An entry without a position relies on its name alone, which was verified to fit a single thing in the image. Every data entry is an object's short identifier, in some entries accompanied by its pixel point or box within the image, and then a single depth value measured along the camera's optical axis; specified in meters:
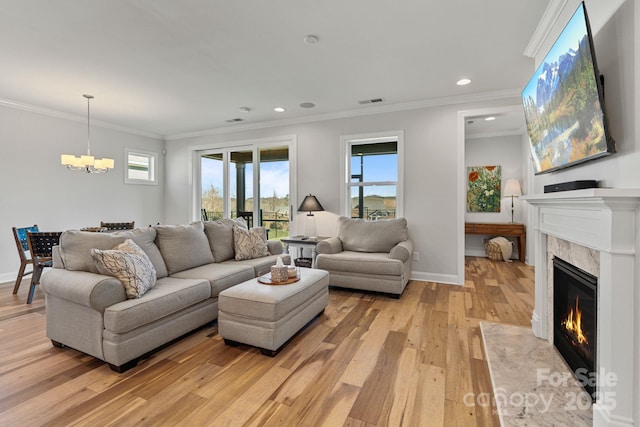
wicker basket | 5.80
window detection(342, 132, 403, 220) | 4.67
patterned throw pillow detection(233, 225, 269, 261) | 3.66
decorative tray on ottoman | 2.57
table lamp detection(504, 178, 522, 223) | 5.79
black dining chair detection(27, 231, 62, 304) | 3.49
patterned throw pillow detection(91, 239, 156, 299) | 2.18
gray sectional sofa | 2.02
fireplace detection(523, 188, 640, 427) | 1.29
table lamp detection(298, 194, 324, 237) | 4.70
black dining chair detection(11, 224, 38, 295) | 3.70
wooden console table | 5.64
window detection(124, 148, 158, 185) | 5.88
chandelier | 3.81
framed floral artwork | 6.15
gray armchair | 3.60
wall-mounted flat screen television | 1.49
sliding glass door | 5.55
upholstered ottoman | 2.24
